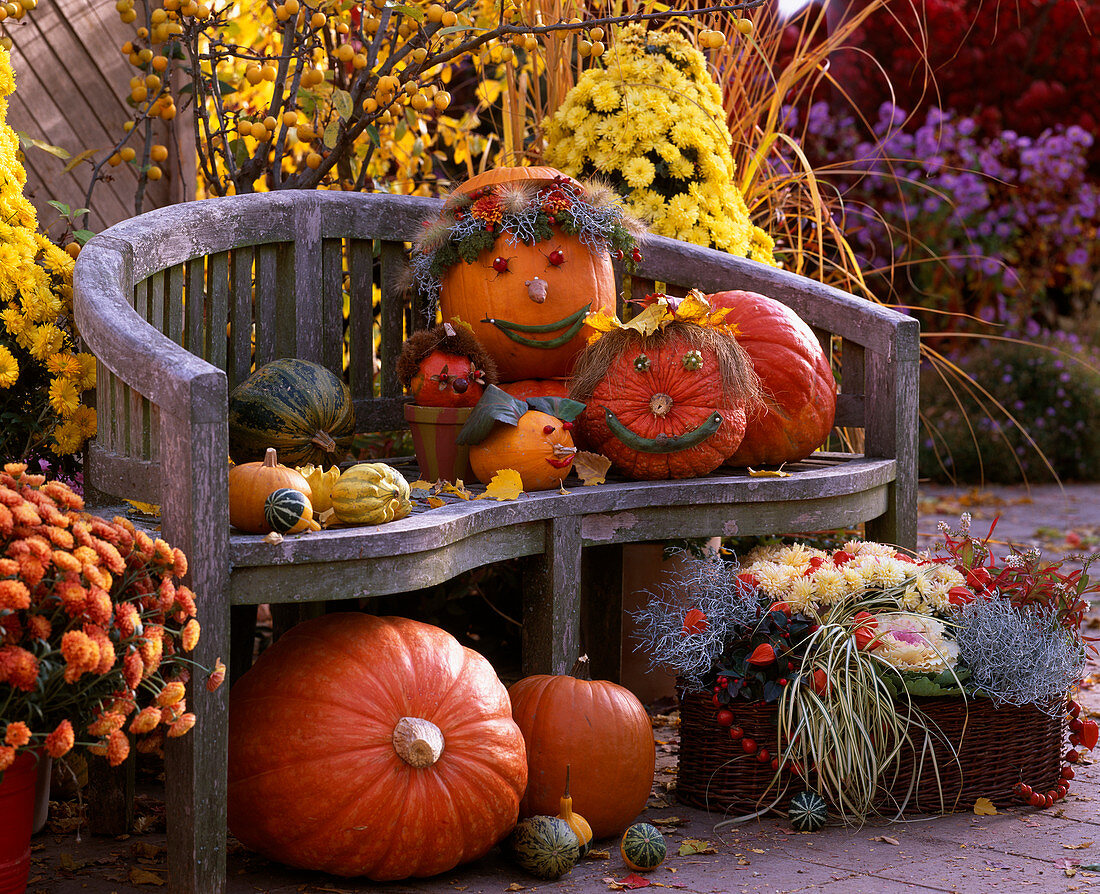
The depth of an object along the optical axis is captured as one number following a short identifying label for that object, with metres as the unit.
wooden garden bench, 2.23
